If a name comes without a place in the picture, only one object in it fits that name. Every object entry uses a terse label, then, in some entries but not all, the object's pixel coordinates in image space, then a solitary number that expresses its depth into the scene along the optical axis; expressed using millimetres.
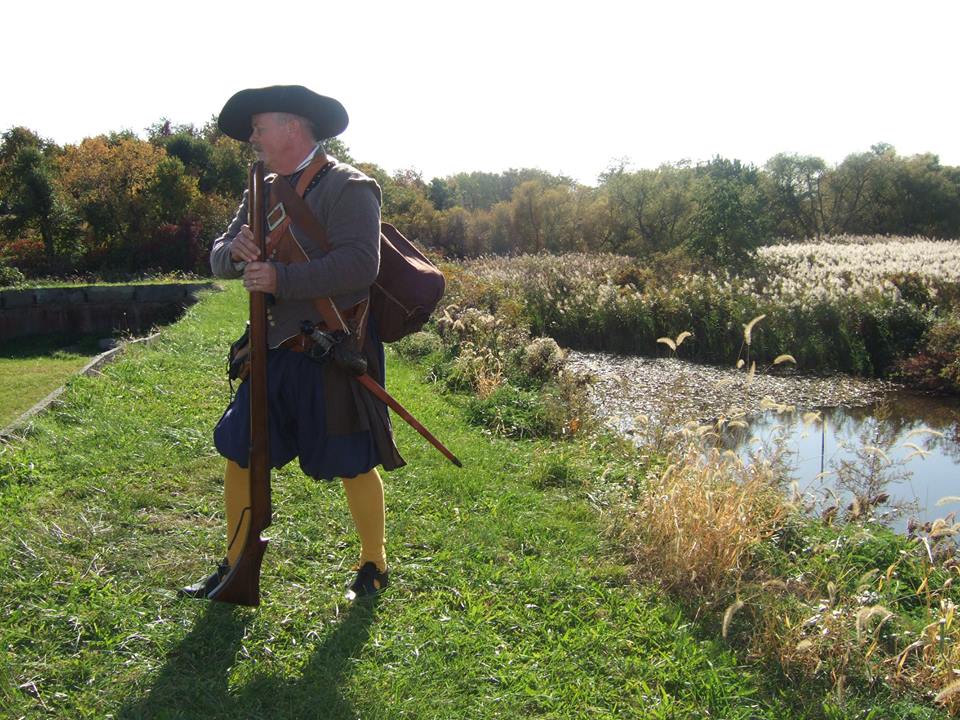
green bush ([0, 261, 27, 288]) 23562
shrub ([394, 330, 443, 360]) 10195
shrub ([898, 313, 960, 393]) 10141
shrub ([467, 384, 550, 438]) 6457
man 2820
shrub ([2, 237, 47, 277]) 28172
